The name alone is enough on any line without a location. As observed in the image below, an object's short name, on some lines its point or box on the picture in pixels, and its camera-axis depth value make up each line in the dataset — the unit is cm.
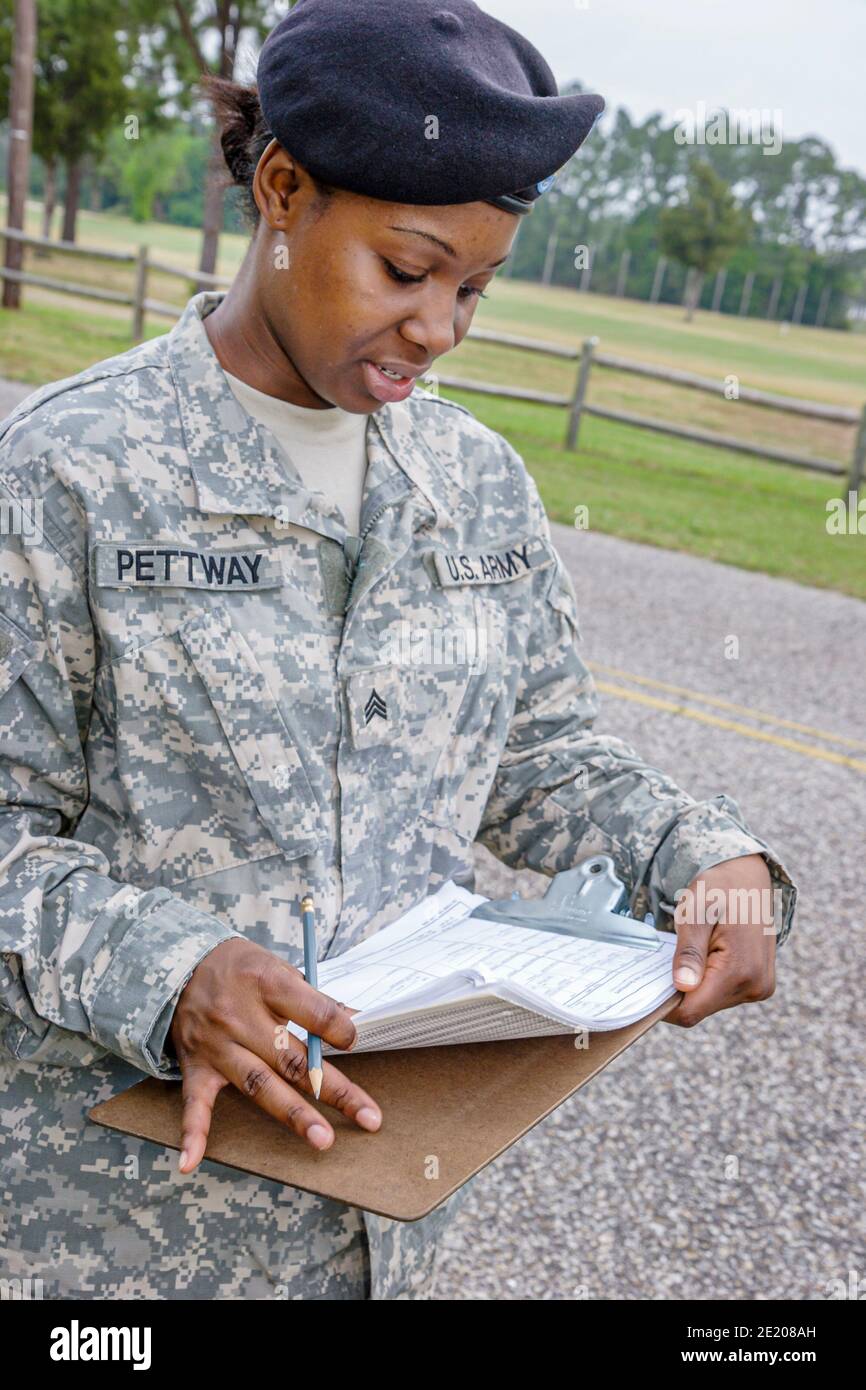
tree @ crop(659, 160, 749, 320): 4697
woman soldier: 123
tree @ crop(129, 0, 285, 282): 2086
